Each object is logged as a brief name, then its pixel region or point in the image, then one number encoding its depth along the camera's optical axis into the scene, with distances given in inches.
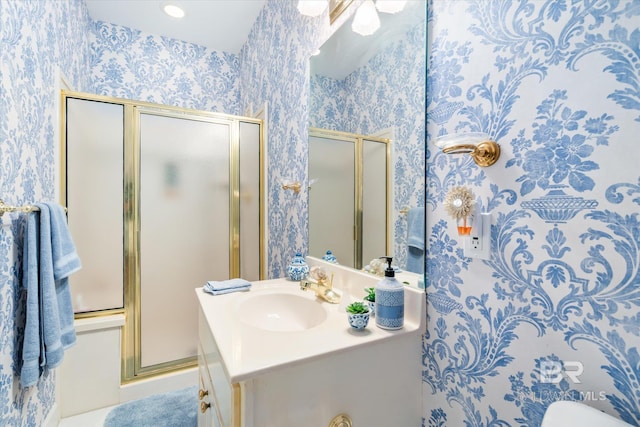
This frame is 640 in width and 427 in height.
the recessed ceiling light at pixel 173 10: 86.0
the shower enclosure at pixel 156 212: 68.1
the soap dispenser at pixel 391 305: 31.3
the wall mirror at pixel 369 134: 34.9
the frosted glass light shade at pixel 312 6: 51.5
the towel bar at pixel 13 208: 37.5
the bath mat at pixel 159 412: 61.6
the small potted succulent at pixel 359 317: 31.3
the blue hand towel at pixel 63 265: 48.3
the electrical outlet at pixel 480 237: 26.7
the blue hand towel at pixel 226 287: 48.0
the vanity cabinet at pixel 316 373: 24.6
